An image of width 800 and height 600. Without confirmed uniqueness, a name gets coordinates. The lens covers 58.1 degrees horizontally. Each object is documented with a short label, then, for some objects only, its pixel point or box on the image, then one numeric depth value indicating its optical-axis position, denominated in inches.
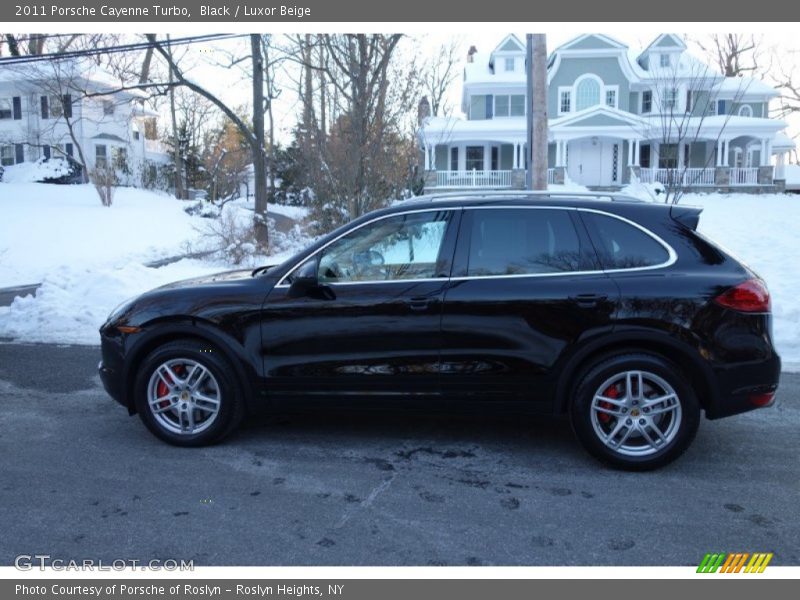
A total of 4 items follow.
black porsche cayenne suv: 181.3
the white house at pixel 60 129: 1524.4
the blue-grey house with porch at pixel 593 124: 1363.2
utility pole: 402.0
